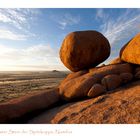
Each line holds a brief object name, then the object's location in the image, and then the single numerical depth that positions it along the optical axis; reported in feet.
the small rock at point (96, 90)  15.09
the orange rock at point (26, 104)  14.81
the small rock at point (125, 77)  16.26
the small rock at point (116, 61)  19.00
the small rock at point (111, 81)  15.56
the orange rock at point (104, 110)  11.91
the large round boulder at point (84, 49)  18.49
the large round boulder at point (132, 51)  16.96
